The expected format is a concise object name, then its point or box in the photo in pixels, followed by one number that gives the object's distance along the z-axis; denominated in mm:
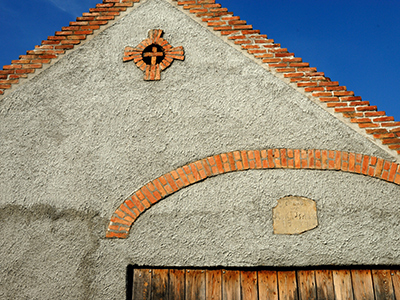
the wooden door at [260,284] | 3512
